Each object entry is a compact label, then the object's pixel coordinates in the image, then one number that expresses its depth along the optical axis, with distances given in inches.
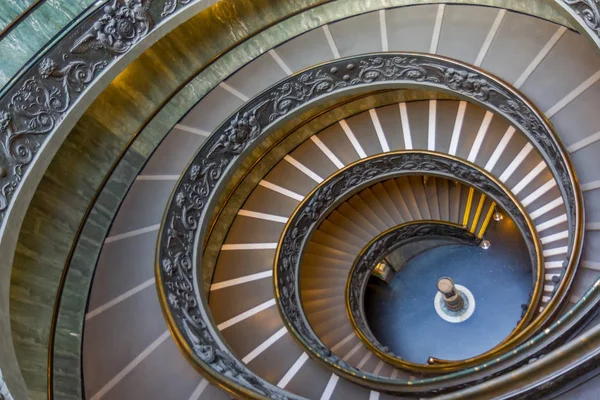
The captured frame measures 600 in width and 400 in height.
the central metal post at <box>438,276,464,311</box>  380.8
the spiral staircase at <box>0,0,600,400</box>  208.1
